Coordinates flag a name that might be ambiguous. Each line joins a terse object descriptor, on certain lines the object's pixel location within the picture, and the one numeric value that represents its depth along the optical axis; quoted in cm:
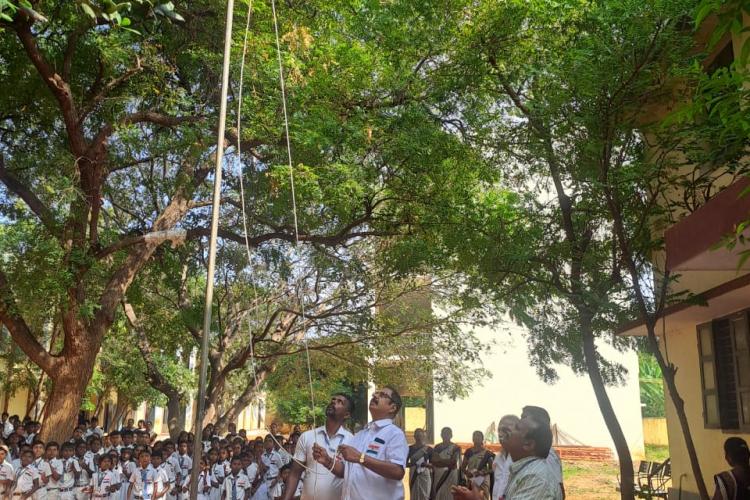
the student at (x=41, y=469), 966
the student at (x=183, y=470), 1095
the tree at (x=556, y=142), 773
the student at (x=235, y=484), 1045
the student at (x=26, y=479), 952
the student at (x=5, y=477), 928
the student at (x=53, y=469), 973
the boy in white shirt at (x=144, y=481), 1011
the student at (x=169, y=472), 1055
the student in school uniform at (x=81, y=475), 1010
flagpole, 436
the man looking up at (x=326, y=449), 527
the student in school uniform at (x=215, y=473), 1074
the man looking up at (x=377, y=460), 464
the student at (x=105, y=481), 996
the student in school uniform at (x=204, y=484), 1049
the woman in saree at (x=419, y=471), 992
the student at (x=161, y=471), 1020
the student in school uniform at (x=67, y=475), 995
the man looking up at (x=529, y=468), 325
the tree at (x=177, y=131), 1003
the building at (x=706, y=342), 714
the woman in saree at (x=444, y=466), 944
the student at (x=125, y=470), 1048
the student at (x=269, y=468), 1084
